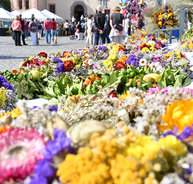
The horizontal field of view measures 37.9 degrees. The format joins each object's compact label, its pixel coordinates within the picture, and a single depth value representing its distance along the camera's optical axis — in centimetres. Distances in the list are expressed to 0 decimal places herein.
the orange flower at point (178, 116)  94
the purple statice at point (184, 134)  83
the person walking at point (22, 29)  1620
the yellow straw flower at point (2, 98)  239
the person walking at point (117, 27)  830
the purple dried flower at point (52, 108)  150
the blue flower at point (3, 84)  285
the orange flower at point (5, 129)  99
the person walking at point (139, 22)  1235
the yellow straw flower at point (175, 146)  78
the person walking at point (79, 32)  2328
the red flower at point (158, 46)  563
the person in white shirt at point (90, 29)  1203
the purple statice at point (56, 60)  457
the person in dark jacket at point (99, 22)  956
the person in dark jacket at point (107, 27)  976
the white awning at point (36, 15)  2698
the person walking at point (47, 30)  1745
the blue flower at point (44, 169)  75
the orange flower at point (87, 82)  318
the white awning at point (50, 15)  2909
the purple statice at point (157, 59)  435
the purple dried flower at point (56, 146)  76
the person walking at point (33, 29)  1741
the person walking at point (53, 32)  1766
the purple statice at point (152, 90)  170
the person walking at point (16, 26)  1509
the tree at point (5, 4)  4876
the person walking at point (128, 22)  1250
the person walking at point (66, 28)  2961
